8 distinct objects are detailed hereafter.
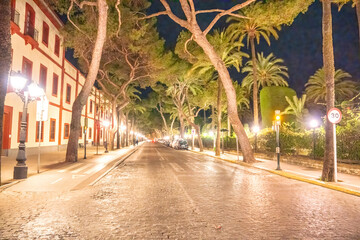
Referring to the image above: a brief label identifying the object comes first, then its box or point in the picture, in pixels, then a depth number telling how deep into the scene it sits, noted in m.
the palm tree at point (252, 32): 27.78
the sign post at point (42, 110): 11.88
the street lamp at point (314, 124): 16.23
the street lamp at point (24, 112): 10.24
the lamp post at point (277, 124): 14.77
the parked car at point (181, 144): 43.43
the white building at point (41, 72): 19.23
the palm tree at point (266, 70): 40.12
